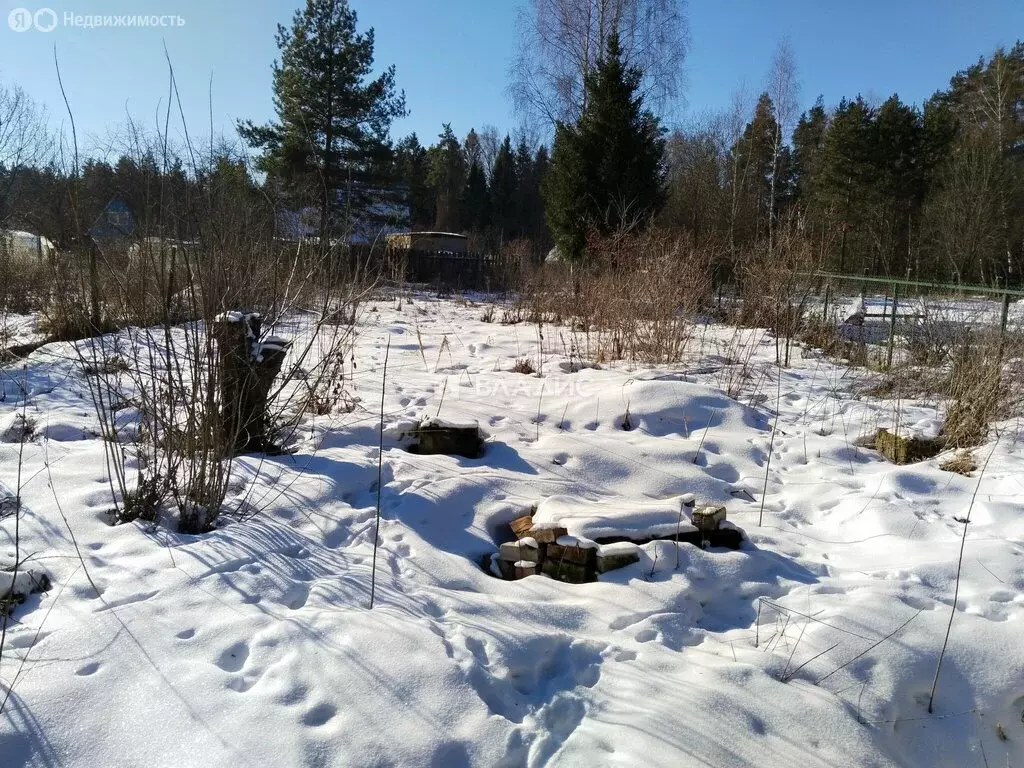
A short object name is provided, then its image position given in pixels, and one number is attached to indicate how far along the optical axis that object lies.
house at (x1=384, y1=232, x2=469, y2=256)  23.75
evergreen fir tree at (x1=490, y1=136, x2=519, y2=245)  37.28
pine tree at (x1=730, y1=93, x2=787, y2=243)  23.72
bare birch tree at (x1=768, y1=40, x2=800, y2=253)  23.14
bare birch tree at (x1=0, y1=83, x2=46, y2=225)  9.69
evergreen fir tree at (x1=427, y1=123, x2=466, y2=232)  39.84
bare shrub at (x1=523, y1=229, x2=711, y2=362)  7.11
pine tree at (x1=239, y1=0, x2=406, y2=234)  18.39
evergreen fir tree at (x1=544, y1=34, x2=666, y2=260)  14.41
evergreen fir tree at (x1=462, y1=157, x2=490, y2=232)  37.53
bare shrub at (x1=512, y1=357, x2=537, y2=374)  6.75
